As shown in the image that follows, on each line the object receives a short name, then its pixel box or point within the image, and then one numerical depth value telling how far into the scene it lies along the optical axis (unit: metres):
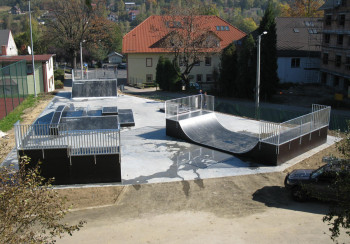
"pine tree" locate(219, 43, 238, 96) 37.91
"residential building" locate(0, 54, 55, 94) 36.12
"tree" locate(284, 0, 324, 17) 61.09
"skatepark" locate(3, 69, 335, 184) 15.24
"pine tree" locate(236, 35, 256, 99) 35.94
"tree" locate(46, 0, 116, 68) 49.84
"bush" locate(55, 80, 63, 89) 42.03
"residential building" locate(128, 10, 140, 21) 194.00
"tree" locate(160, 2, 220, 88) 40.53
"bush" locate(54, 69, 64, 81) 48.94
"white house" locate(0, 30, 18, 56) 61.31
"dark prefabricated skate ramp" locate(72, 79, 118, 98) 33.72
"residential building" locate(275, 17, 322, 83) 44.12
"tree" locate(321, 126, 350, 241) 7.07
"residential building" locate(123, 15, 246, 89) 49.47
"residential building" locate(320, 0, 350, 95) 38.53
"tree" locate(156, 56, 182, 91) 42.34
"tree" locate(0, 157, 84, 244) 5.95
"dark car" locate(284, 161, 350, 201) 12.56
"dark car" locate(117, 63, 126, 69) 75.61
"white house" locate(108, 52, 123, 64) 80.62
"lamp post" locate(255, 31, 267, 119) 25.25
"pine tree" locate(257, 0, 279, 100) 35.59
